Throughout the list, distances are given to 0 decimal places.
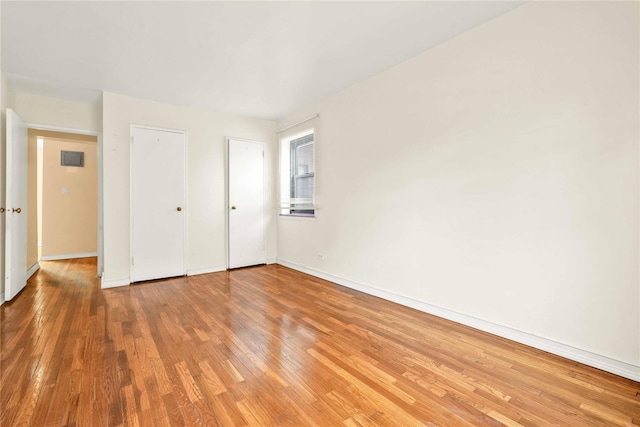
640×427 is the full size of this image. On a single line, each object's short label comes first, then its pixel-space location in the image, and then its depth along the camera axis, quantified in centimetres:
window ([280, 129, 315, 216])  459
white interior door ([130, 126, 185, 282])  405
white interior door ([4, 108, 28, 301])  313
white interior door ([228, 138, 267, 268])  485
